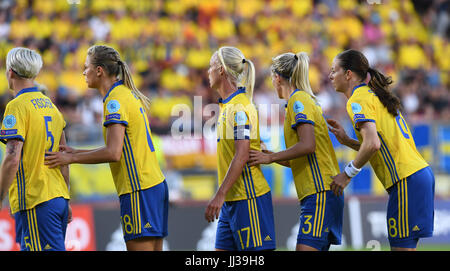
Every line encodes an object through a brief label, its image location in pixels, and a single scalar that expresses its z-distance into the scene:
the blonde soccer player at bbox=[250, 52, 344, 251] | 10.57
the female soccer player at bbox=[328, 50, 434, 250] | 10.37
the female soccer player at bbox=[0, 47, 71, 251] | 9.95
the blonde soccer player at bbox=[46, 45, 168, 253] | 10.05
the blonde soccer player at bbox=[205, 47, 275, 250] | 10.27
